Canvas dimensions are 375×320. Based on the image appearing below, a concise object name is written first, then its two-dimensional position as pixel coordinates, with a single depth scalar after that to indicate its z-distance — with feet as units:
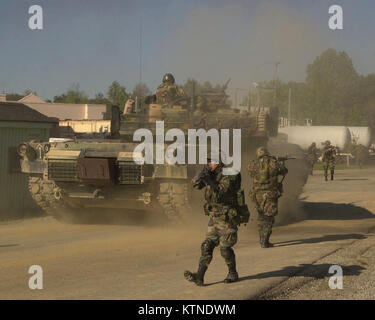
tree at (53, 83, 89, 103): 211.82
